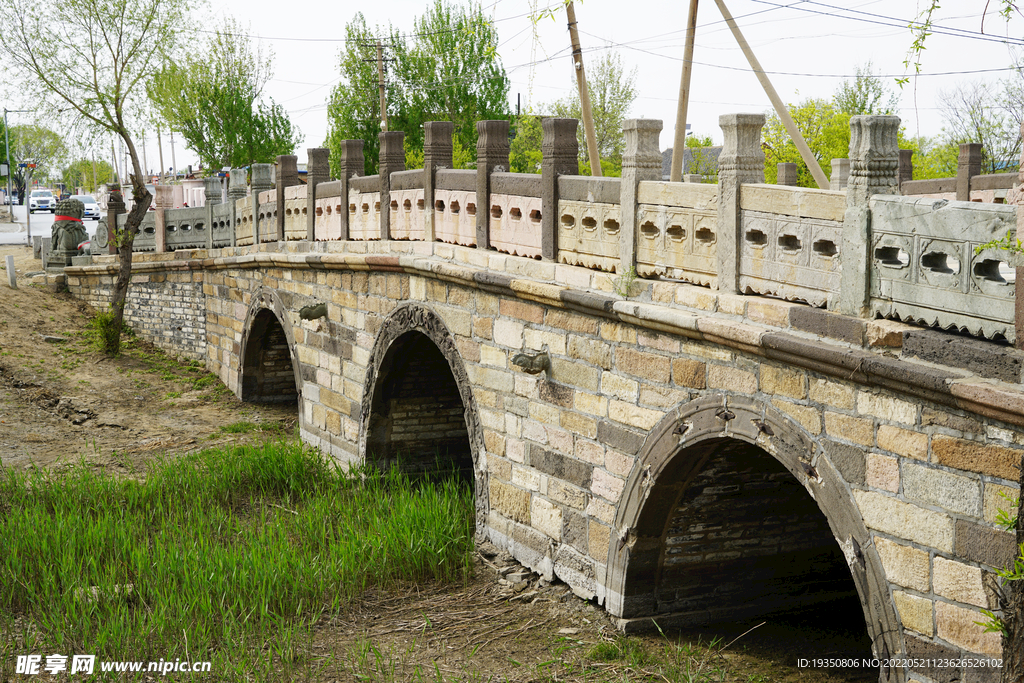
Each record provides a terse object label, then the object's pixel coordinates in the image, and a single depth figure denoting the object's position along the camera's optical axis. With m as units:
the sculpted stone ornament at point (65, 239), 23.53
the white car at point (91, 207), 44.31
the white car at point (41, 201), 50.81
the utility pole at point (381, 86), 30.89
